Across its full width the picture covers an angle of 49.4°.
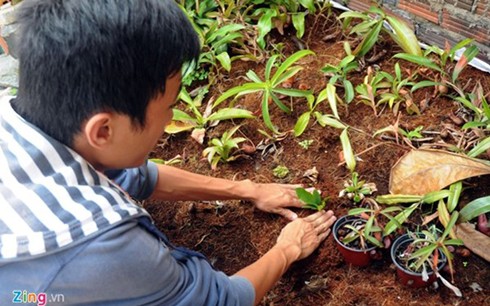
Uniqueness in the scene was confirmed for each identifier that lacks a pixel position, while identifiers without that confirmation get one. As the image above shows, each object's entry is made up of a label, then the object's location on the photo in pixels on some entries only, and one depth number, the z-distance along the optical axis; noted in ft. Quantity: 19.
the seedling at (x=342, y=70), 8.02
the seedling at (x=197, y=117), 8.00
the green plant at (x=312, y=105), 7.54
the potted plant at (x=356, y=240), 5.86
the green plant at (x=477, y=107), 6.55
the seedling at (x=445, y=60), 7.40
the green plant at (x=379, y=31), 8.20
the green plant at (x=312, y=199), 6.48
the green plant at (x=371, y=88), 7.64
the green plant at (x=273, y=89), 7.56
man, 3.71
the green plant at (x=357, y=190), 6.58
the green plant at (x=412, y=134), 7.02
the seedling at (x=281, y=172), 7.27
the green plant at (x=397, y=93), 7.50
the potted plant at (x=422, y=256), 5.50
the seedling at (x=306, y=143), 7.51
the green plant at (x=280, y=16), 9.07
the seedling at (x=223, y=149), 7.55
